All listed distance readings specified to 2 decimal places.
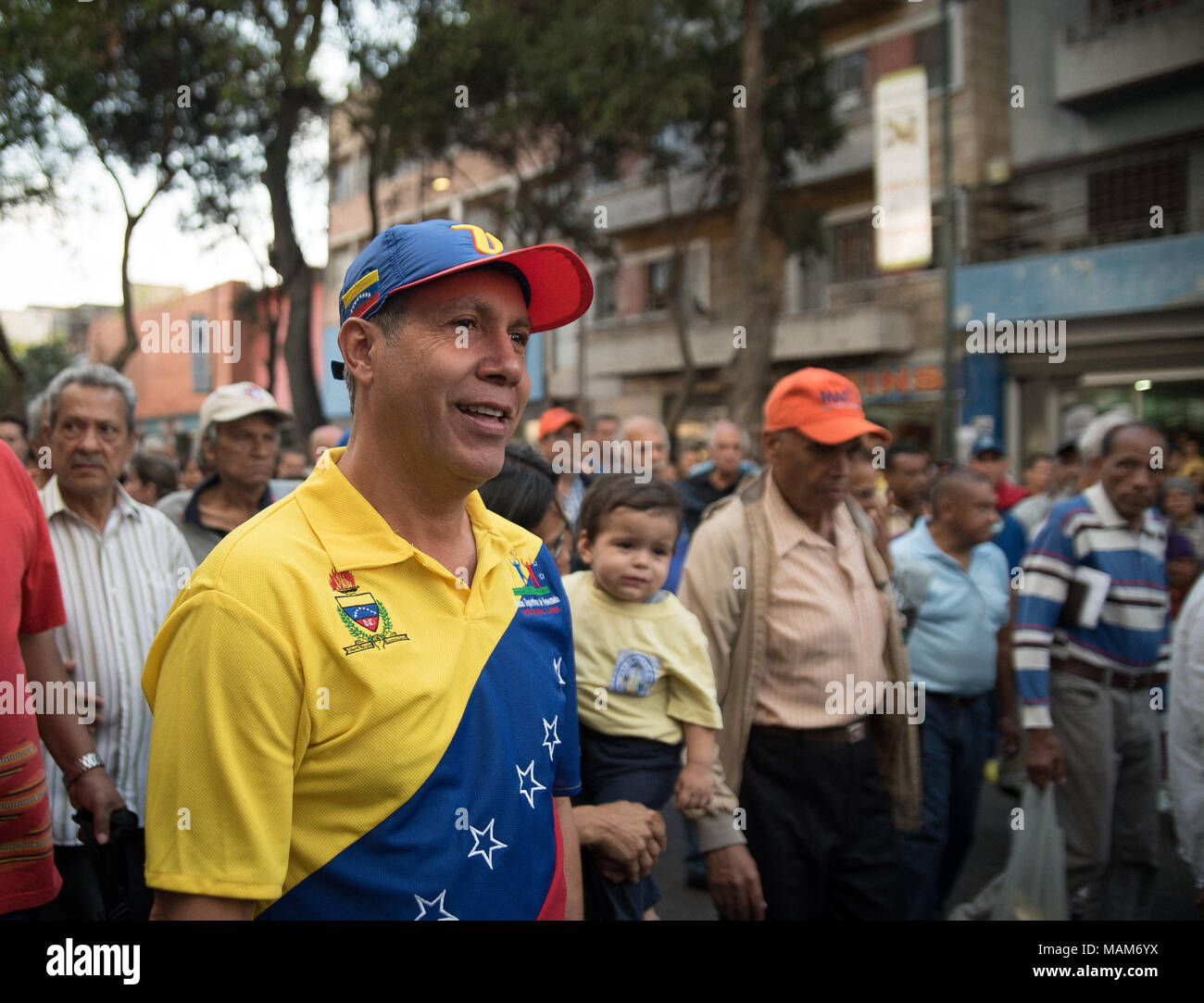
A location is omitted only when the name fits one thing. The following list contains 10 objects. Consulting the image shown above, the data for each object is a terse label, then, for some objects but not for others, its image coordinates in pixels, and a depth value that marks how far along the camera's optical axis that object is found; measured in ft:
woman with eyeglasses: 8.87
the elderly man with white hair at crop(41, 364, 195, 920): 9.39
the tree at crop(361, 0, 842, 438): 51.11
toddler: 8.96
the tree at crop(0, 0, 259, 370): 34.31
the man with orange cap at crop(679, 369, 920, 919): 9.93
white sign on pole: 42.60
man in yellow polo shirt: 4.50
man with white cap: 12.00
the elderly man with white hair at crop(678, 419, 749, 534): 24.20
